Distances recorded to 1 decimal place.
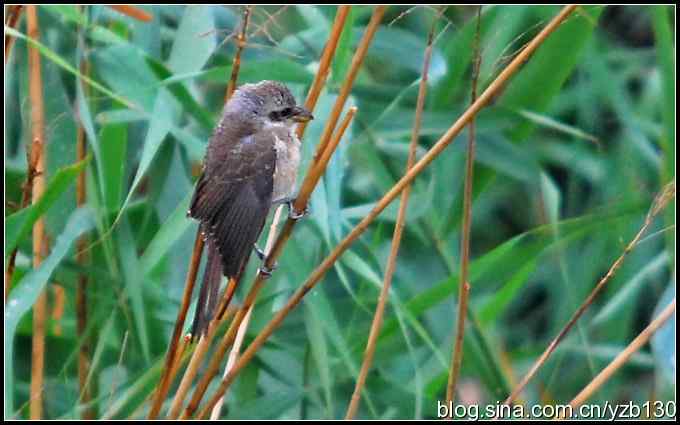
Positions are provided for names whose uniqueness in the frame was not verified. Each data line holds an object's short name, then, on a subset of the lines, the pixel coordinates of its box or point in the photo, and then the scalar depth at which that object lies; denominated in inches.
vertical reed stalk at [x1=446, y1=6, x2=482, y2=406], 183.5
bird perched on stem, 201.9
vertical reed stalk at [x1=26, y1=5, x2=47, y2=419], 206.5
